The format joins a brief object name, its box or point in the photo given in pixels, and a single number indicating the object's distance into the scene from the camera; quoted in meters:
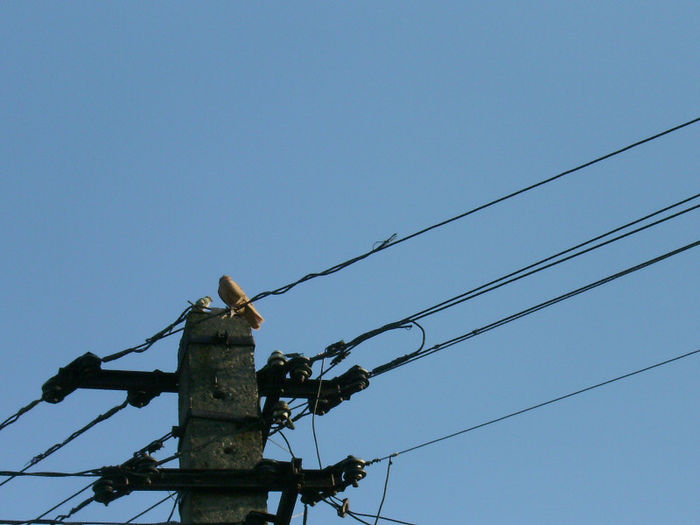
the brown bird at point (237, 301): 16.98
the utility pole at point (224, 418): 14.41
